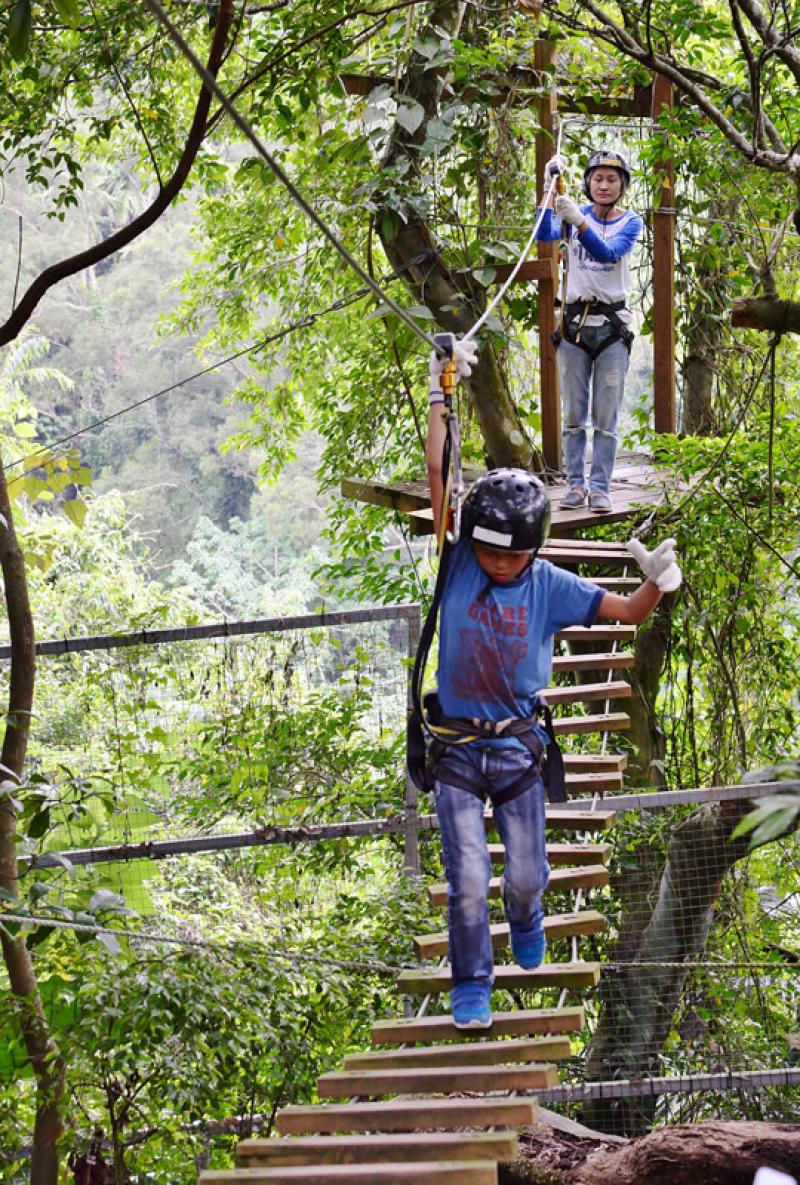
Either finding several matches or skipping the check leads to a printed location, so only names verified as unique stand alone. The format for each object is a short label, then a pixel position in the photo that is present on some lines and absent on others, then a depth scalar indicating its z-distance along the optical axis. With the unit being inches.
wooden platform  386.3
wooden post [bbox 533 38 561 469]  423.2
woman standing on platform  369.4
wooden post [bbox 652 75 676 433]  439.8
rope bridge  263.7
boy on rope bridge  221.1
